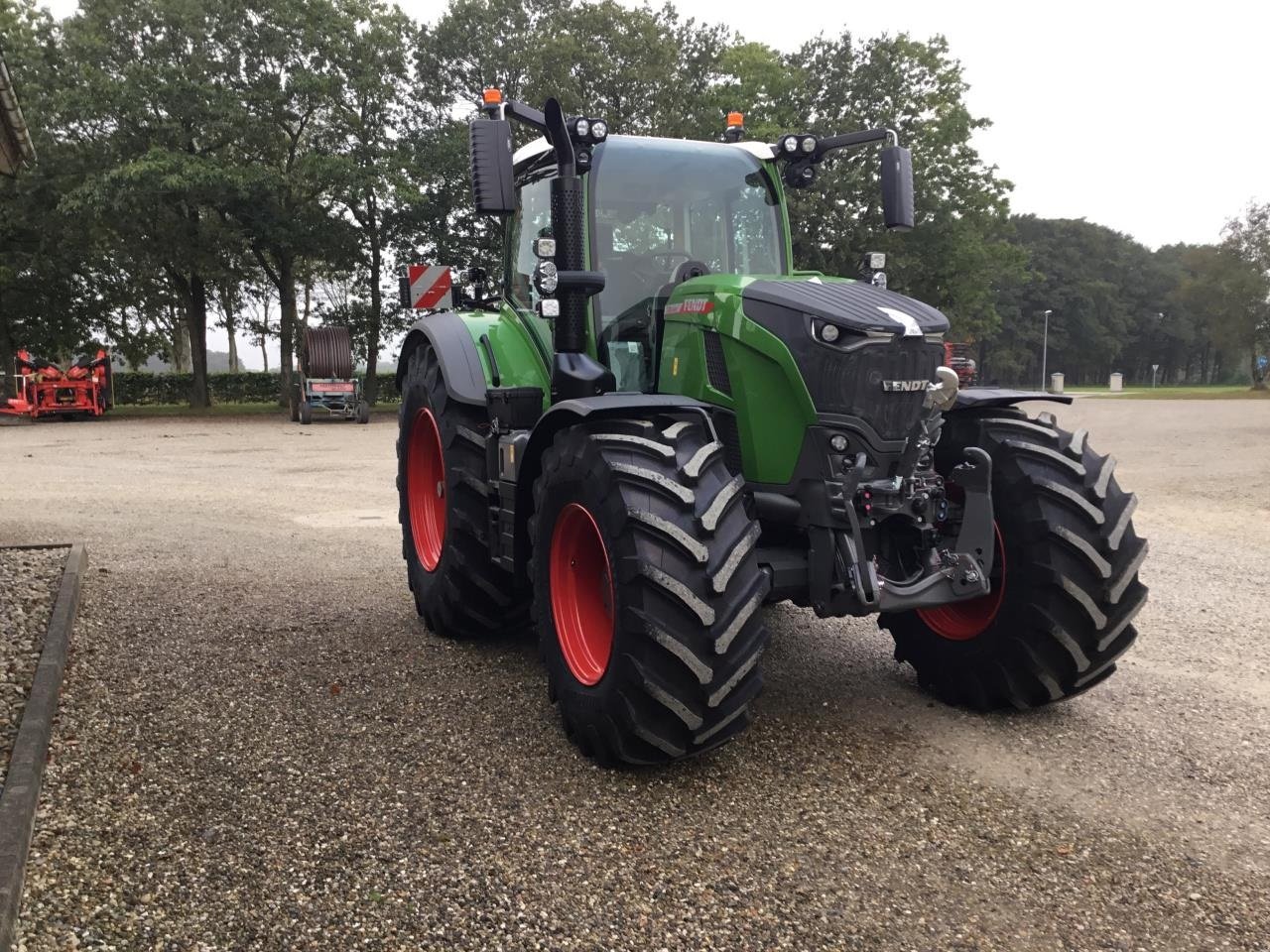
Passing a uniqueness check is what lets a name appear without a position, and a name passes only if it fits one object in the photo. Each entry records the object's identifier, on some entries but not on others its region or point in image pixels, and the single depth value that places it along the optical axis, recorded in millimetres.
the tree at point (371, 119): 23156
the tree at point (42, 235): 23078
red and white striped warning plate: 10133
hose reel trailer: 21000
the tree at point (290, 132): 22906
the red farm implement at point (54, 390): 21984
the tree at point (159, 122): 21375
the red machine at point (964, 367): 18734
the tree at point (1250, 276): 48375
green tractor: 3244
